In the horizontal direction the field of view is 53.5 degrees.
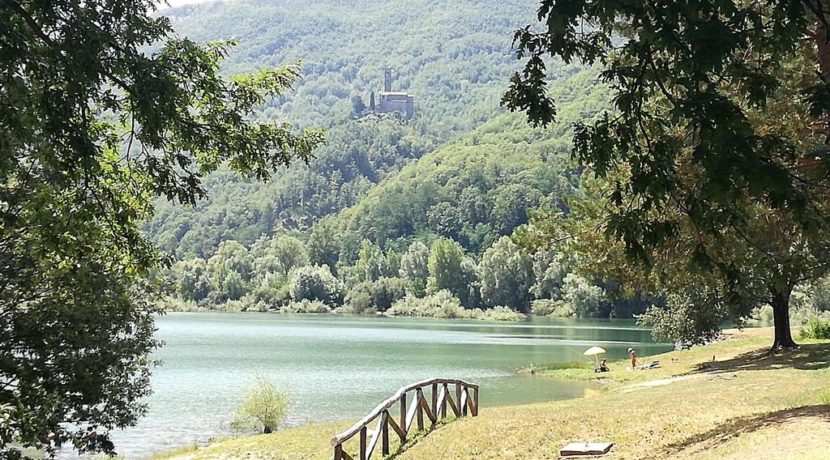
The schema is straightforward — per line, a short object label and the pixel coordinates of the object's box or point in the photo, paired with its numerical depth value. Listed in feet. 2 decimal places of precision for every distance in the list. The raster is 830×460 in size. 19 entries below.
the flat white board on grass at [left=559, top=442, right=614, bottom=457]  41.39
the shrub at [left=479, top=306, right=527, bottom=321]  392.06
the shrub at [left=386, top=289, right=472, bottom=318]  406.43
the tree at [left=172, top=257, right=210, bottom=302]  481.05
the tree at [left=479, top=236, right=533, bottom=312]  420.36
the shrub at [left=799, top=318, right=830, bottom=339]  126.00
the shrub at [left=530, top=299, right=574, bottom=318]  394.52
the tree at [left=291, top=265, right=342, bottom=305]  454.81
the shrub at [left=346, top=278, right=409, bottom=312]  440.86
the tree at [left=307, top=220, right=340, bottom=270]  620.08
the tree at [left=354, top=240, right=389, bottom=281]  487.61
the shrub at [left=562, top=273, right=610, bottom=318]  358.64
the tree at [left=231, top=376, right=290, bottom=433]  88.58
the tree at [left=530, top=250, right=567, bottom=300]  407.23
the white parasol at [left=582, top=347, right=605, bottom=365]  138.93
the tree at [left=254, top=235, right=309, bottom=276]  520.83
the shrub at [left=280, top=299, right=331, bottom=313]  441.93
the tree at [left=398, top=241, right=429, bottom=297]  480.23
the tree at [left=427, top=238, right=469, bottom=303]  447.83
